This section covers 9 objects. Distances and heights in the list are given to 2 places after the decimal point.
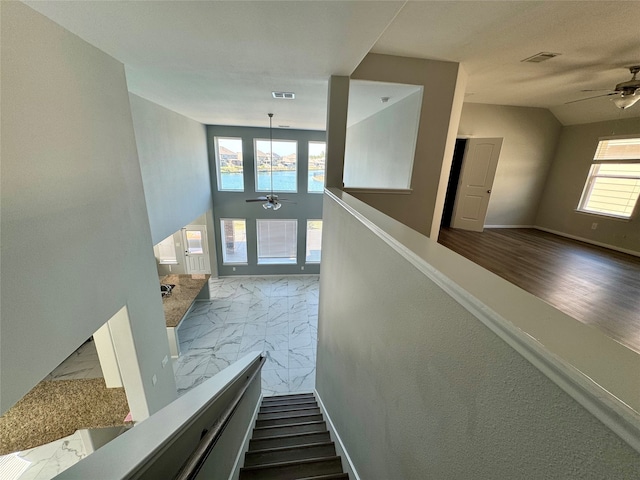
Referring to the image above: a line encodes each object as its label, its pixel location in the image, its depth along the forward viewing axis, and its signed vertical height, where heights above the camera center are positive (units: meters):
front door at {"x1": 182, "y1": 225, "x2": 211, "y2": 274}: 8.22 -2.75
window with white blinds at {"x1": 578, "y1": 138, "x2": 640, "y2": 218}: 4.07 +0.08
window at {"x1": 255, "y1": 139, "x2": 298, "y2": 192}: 8.05 +0.11
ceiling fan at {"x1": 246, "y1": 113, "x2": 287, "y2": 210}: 5.79 -0.72
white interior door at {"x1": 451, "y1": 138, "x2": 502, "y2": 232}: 4.57 -0.06
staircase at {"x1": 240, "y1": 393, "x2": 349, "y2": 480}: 1.94 -2.49
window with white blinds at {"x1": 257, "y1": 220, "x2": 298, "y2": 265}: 8.81 -2.56
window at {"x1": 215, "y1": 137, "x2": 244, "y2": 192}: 7.83 +0.11
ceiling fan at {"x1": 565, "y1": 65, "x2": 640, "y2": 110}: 2.91 +1.10
